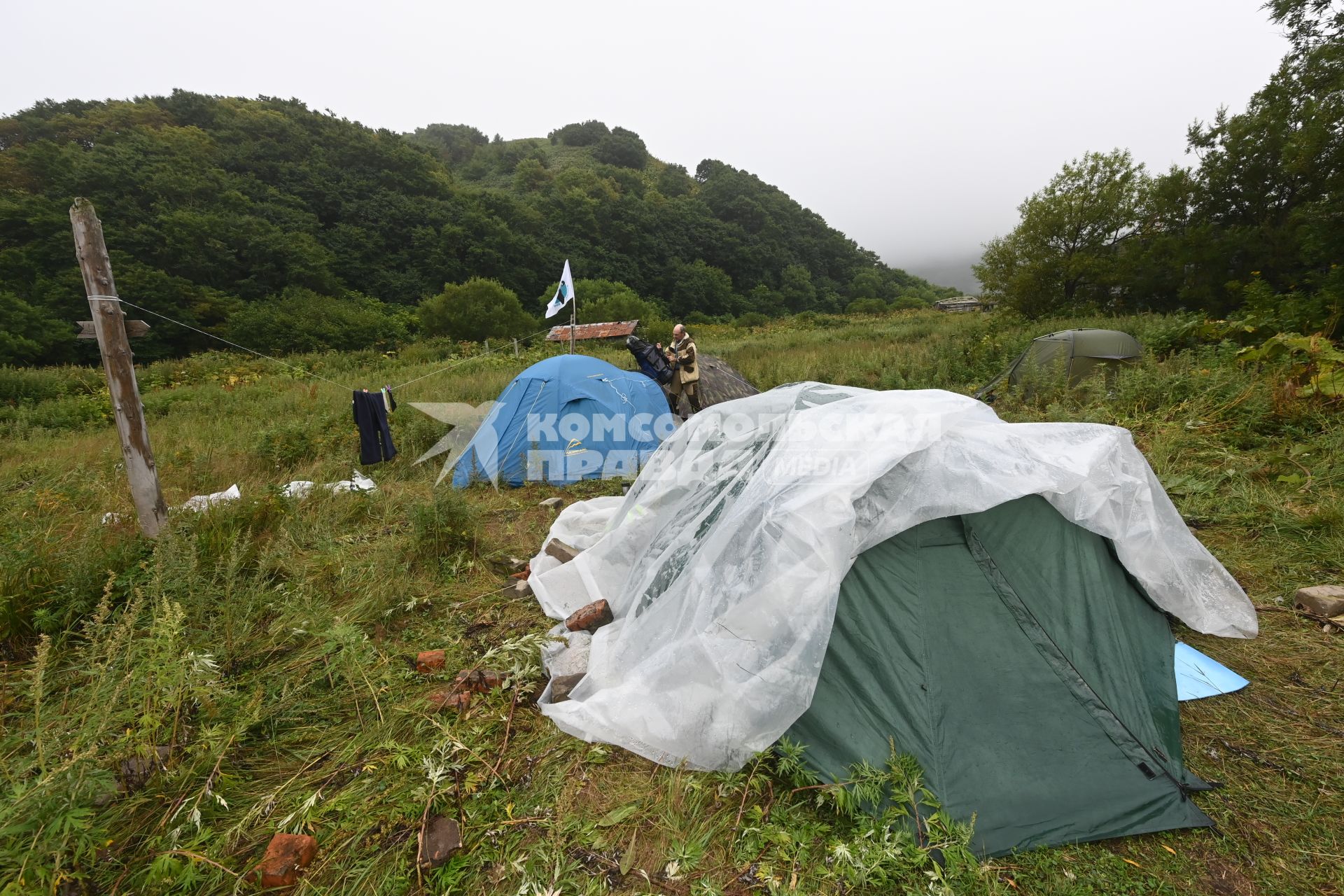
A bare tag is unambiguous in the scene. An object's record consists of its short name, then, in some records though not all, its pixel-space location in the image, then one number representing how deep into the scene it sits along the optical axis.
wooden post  3.11
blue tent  5.78
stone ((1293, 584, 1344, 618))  2.71
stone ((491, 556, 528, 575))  3.82
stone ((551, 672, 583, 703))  2.44
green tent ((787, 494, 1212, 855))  1.84
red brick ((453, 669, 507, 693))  2.50
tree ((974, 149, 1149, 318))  18.83
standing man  7.60
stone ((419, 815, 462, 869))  1.70
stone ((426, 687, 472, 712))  2.36
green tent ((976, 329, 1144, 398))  7.70
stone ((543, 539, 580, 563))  3.61
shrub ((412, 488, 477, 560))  3.79
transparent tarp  2.06
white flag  7.24
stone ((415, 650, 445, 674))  2.68
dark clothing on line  5.88
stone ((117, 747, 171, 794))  1.80
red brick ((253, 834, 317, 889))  1.61
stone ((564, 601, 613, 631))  2.88
